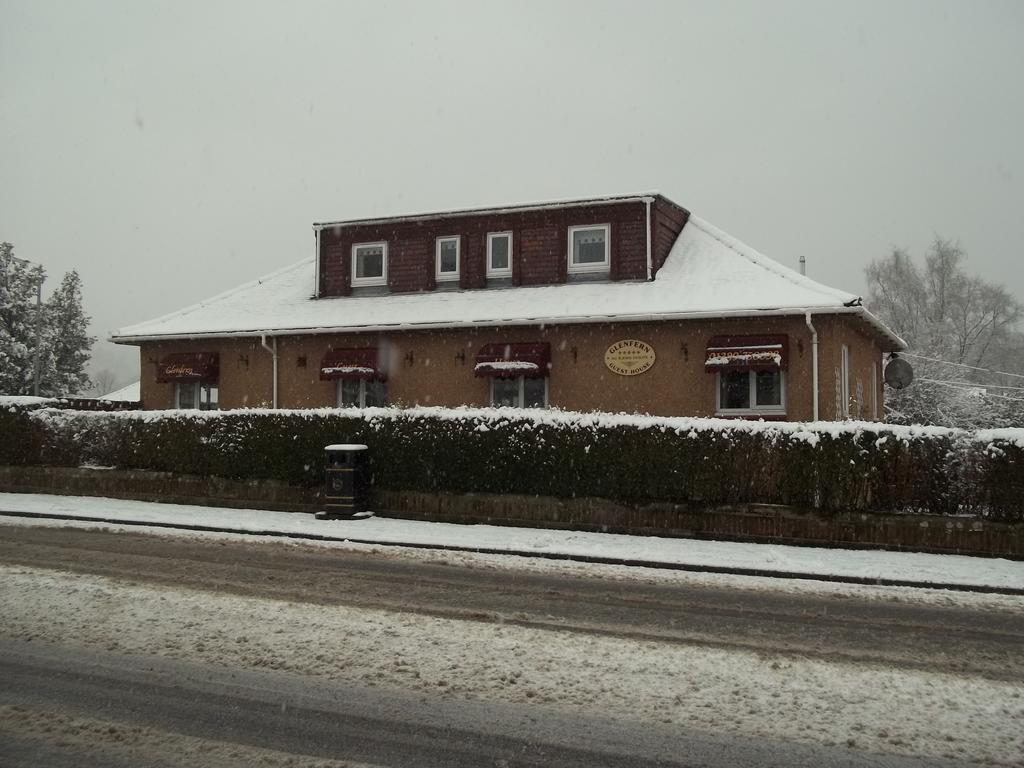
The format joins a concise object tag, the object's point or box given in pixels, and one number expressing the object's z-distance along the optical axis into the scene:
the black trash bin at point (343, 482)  15.53
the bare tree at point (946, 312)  51.09
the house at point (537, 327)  19.80
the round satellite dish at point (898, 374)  21.17
